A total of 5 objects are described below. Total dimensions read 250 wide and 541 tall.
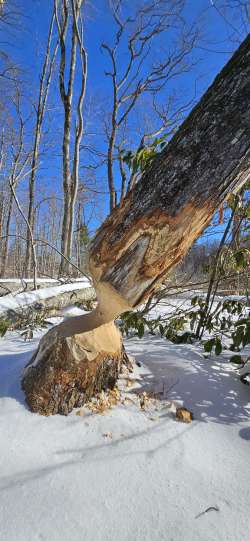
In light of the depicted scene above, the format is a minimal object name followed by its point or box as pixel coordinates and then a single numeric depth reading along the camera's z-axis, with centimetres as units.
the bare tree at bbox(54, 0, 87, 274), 736
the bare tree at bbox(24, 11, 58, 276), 1016
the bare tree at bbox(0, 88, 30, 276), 1180
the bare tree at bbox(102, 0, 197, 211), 807
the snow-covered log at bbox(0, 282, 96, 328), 319
